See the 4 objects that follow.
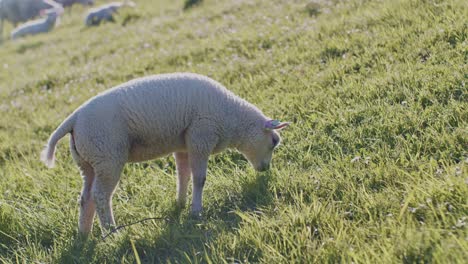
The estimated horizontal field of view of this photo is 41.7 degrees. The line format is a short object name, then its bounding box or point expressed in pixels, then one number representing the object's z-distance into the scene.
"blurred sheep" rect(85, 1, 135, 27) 17.23
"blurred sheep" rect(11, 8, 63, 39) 19.78
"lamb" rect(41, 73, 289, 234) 4.80
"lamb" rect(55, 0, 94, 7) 24.22
